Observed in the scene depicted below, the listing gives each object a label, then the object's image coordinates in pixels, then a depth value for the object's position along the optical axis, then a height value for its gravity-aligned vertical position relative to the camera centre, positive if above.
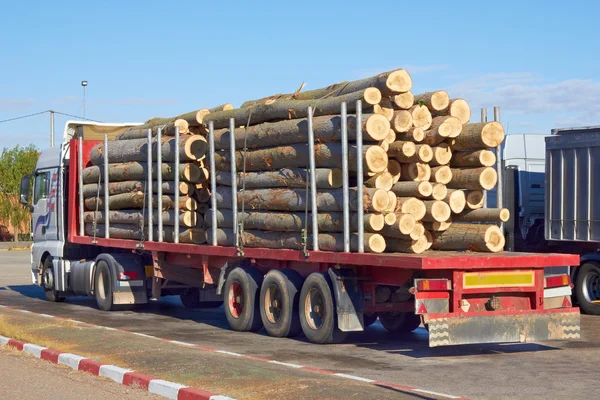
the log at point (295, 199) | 13.12 +0.33
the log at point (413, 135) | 13.45 +1.10
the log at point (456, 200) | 13.73 +0.28
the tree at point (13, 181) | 56.75 +2.50
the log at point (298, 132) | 13.04 +1.24
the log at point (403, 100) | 13.48 +1.54
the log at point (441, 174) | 13.77 +0.62
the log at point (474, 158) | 13.82 +0.82
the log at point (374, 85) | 13.18 +1.77
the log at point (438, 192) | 13.60 +0.38
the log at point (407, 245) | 13.40 -0.29
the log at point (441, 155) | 13.70 +0.86
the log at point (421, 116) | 13.63 +1.35
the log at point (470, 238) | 13.57 -0.21
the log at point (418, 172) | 13.67 +0.64
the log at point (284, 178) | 13.76 +0.64
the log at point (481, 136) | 13.69 +1.10
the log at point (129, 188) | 17.41 +0.68
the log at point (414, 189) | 13.38 +0.42
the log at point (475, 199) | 14.04 +0.30
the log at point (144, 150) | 17.14 +1.31
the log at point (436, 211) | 13.45 +0.14
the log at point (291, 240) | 13.23 -0.22
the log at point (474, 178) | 13.77 +0.56
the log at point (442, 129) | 13.52 +1.17
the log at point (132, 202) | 17.48 +0.42
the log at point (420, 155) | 13.45 +0.85
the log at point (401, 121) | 13.32 +1.26
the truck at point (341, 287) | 12.43 -0.88
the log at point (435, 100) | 13.73 +1.56
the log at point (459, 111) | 13.96 +1.46
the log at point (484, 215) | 13.98 +0.08
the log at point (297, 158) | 13.09 +0.89
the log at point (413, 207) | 13.31 +0.19
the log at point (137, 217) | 17.45 +0.15
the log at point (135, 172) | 17.27 +0.94
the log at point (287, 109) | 13.25 +1.59
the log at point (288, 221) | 13.16 +0.04
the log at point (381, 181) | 13.25 +0.52
